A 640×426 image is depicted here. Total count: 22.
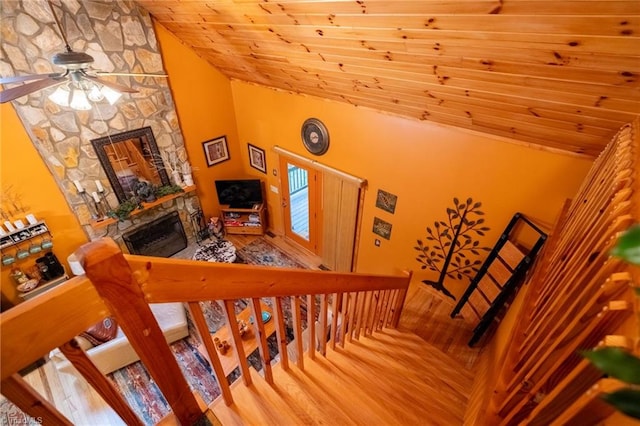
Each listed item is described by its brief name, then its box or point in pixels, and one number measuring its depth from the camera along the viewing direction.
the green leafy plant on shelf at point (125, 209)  4.07
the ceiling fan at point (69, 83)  1.68
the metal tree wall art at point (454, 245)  3.05
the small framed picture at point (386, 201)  3.59
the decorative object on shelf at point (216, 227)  5.39
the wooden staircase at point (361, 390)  1.24
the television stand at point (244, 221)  5.57
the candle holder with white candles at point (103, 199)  3.95
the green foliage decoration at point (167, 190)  4.49
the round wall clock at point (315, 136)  3.90
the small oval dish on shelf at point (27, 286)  3.54
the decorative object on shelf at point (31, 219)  3.45
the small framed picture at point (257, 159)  5.10
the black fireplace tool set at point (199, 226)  5.27
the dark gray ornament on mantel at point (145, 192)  4.30
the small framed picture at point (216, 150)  5.00
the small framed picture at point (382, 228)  3.85
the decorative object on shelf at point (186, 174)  4.76
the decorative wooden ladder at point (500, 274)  2.60
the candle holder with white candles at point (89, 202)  3.76
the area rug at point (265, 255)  5.18
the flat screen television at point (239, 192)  5.28
